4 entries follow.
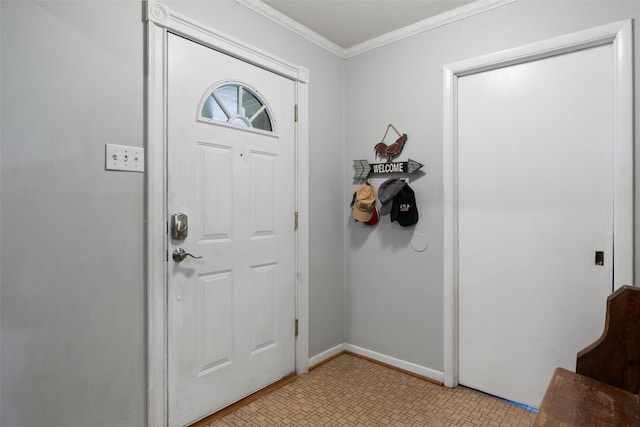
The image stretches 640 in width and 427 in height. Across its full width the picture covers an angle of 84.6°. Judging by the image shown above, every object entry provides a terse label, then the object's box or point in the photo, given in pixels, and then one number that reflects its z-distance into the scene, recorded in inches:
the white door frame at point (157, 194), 63.4
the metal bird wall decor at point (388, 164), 92.7
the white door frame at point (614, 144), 65.2
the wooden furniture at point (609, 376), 45.0
